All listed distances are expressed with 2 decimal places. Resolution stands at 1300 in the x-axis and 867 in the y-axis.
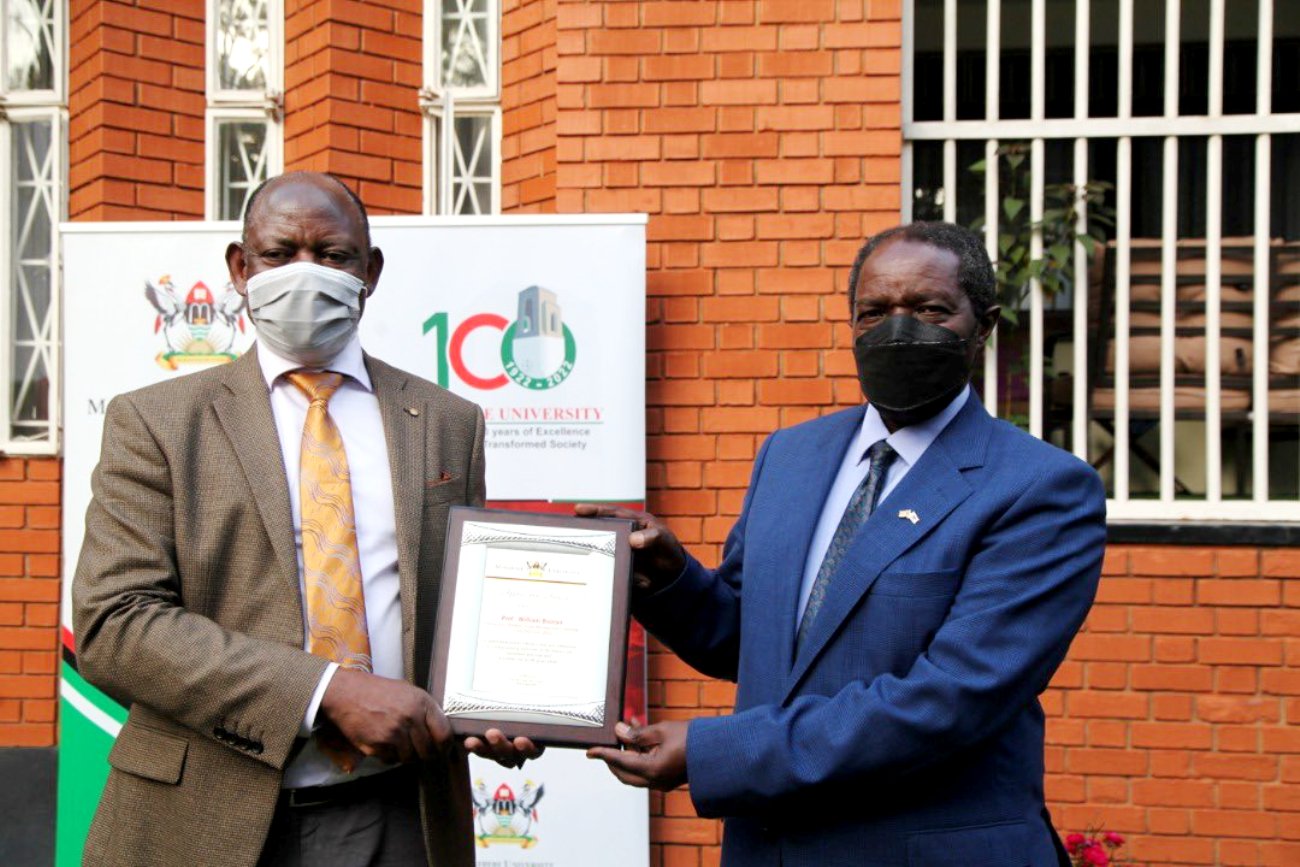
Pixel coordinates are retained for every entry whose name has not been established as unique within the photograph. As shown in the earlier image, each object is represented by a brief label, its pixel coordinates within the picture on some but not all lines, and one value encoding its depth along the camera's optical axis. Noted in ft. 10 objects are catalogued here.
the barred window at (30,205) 16.44
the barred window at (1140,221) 13.74
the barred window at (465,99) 16.35
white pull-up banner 12.62
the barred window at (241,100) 16.87
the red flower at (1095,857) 12.19
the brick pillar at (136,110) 16.22
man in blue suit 6.54
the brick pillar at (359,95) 16.19
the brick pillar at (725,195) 13.70
